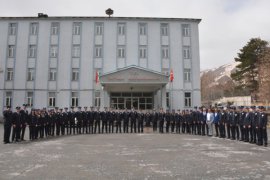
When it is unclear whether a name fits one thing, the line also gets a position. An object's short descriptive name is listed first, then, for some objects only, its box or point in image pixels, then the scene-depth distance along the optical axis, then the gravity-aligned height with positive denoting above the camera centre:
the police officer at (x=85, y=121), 17.21 -0.70
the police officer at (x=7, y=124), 12.14 -0.63
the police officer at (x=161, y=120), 17.95 -0.66
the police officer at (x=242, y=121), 13.12 -0.56
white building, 31.16 +7.11
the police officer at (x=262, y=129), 11.68 -0.88
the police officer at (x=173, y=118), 17.86 -0.55
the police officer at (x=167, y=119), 17.97 -0.59
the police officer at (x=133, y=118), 17.82 -0.51
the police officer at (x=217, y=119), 15.32 -0.55
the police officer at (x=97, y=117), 17.47 -0.42
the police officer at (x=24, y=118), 13.04 -0.36
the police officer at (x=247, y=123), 12.62 -0.64
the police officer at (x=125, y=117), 17.77 -0.43
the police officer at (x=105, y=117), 17.50 -0.46
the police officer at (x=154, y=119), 18.11 -0.59
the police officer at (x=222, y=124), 14.68 -0.81
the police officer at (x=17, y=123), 12.55 -0.63
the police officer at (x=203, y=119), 16.06 -0.54
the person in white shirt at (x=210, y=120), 15.66 -0.59
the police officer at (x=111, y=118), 17.66 -0.50
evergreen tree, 43.16 +8.58
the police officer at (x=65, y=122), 16.52 -0.74
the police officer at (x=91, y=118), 17.36 -0.49
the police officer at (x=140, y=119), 17.97 -0.59
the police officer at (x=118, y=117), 17.77 -0.43
